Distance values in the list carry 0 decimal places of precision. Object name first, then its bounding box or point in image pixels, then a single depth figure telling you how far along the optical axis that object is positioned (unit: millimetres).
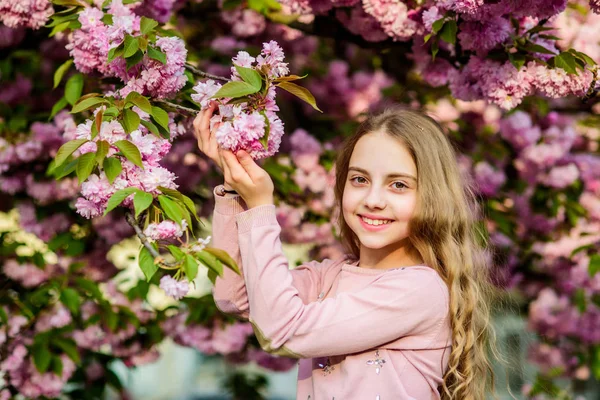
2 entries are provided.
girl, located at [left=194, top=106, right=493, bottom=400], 1878
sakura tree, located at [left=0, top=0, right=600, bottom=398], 1885
